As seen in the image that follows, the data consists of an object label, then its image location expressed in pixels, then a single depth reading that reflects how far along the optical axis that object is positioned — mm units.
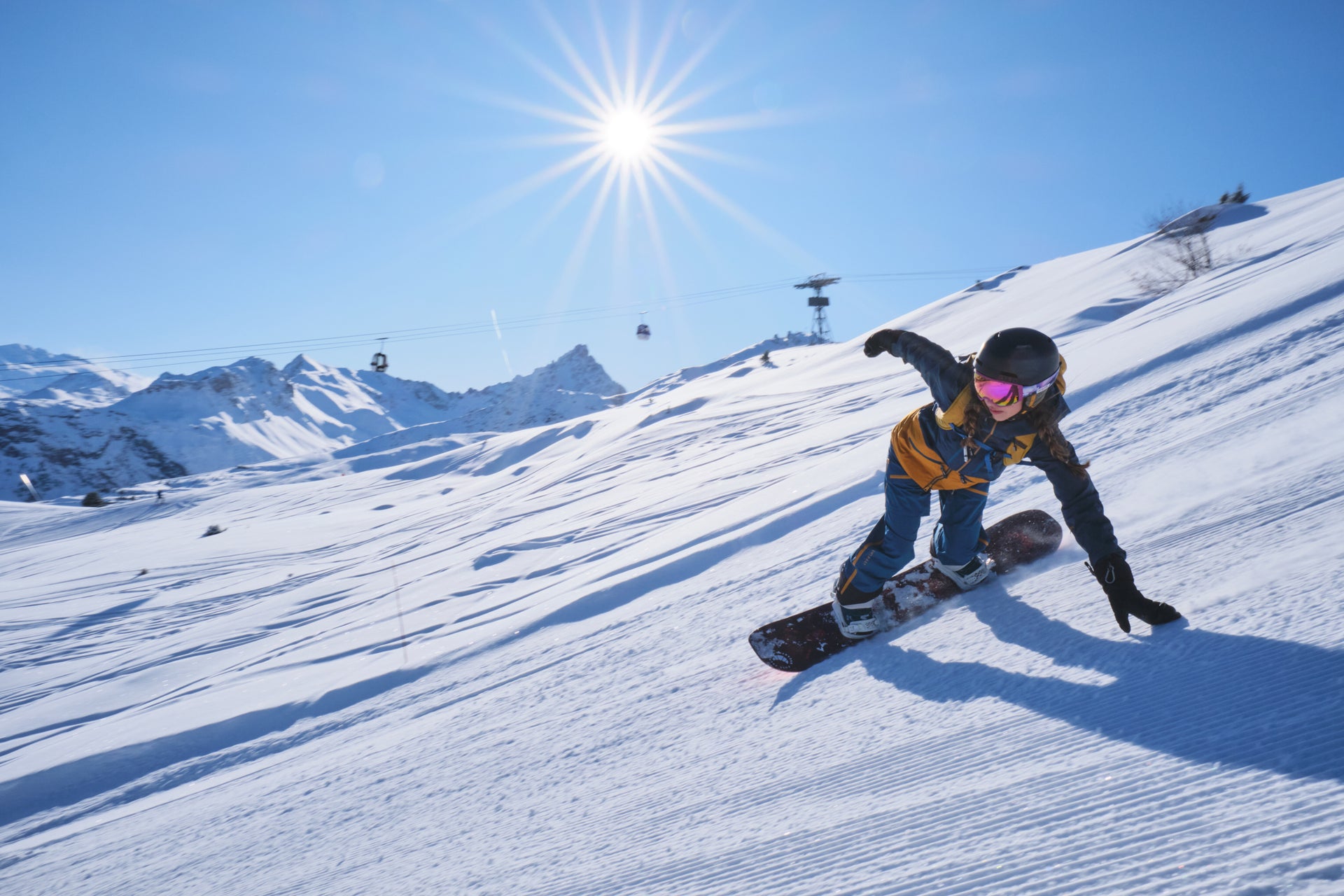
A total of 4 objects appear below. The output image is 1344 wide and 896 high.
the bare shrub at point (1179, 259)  9688
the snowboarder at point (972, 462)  2037
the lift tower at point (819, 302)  45812
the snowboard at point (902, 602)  2734
